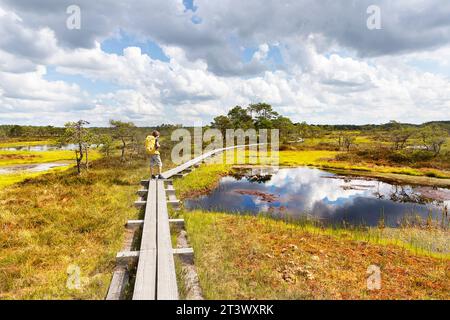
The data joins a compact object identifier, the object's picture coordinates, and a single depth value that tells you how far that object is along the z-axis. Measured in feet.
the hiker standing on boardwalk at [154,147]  46.09
